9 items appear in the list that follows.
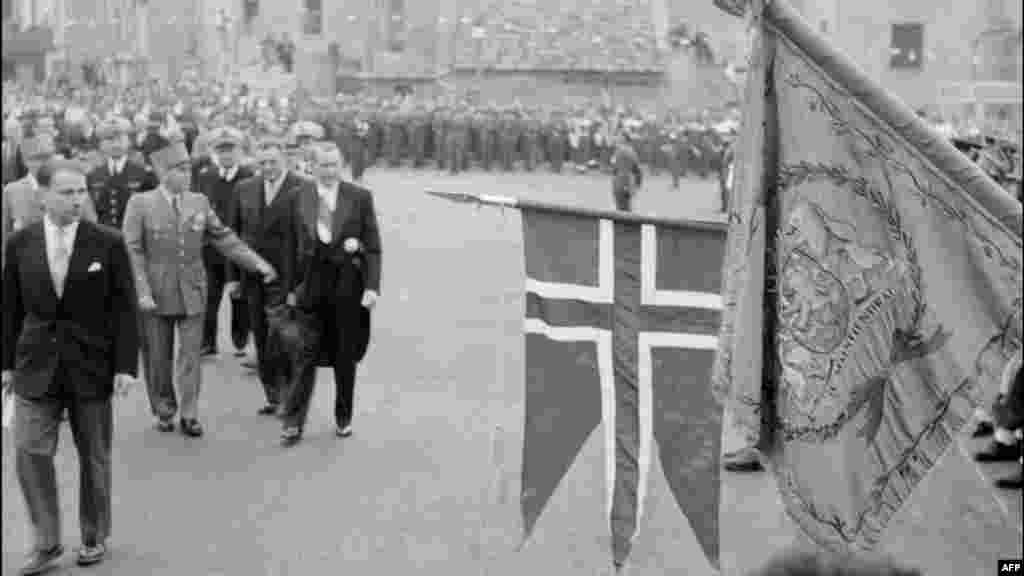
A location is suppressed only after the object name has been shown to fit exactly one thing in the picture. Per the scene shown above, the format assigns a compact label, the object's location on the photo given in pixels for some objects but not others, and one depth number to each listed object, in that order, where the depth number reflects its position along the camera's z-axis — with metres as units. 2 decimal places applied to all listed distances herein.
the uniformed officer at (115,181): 13.02
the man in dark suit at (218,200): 12.28
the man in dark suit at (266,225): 10.60
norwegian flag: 5.58
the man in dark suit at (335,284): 9.67
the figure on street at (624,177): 24.48
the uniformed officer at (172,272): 9.70
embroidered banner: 3.80
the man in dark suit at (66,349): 6.82
